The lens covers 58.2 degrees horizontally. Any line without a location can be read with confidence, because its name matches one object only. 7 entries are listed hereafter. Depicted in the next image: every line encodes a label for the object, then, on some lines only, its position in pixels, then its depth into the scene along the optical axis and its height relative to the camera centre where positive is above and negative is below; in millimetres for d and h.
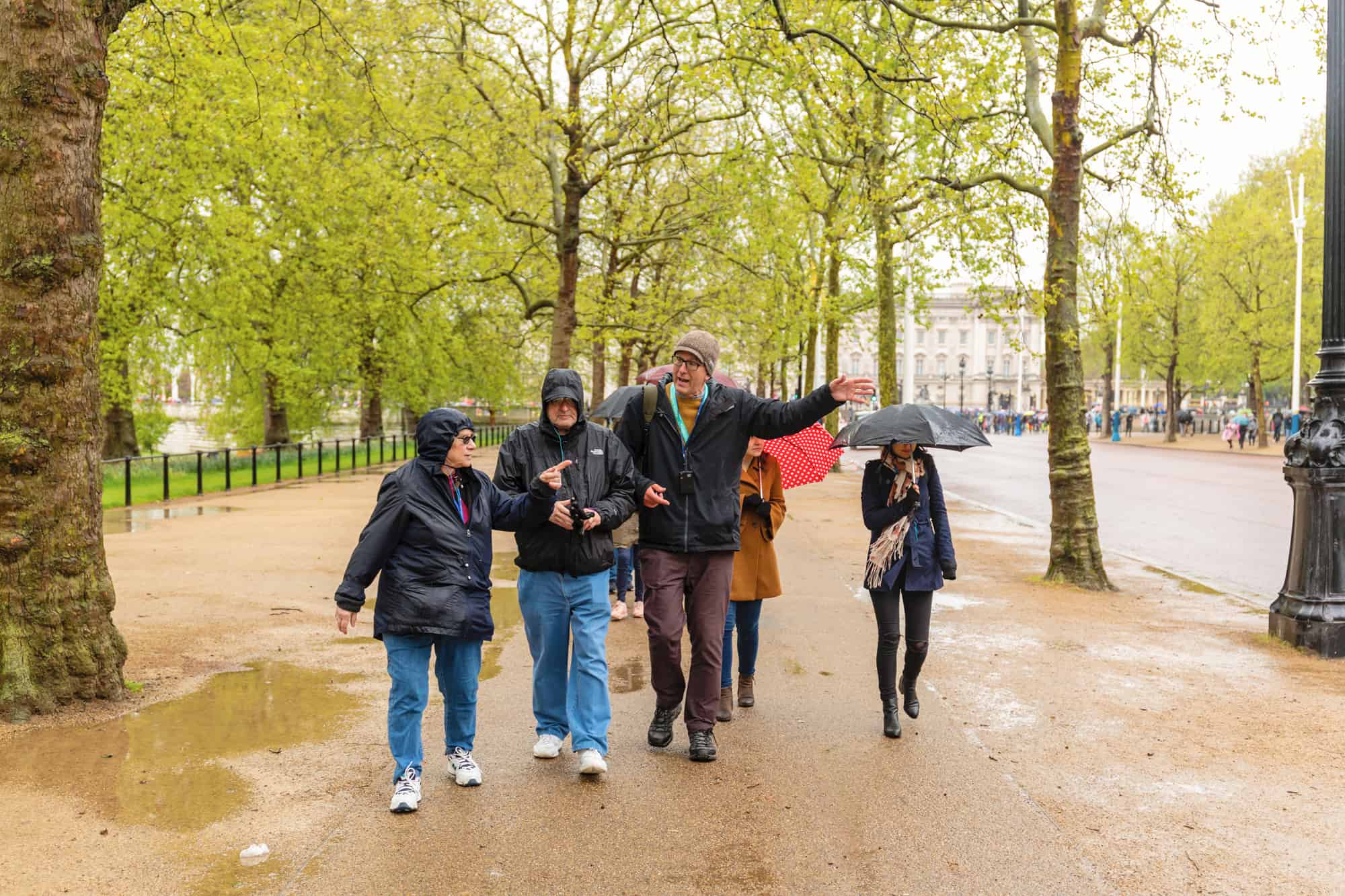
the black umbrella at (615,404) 9836 +155
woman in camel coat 6406 -750
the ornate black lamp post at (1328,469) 8250 -303
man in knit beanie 5605 -388
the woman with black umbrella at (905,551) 6180 -650
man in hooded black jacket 5363 -611
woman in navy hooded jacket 4879 -660
